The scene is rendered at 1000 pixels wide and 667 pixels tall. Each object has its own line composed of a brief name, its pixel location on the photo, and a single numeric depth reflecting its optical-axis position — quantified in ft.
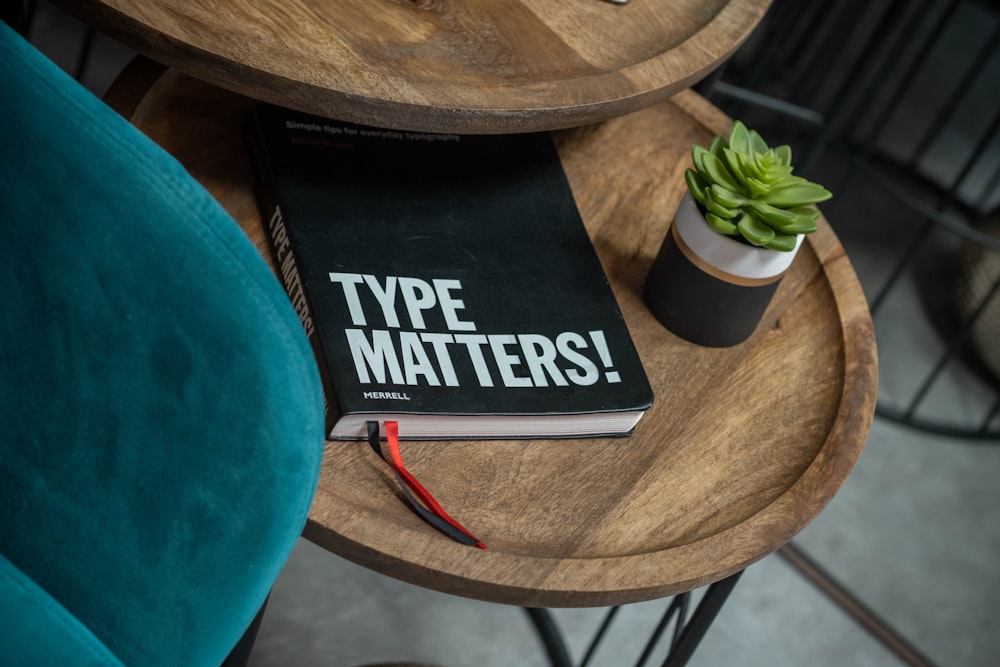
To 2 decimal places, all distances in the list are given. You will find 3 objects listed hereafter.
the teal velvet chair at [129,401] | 3.02
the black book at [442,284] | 3.59
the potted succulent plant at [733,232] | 3.71
